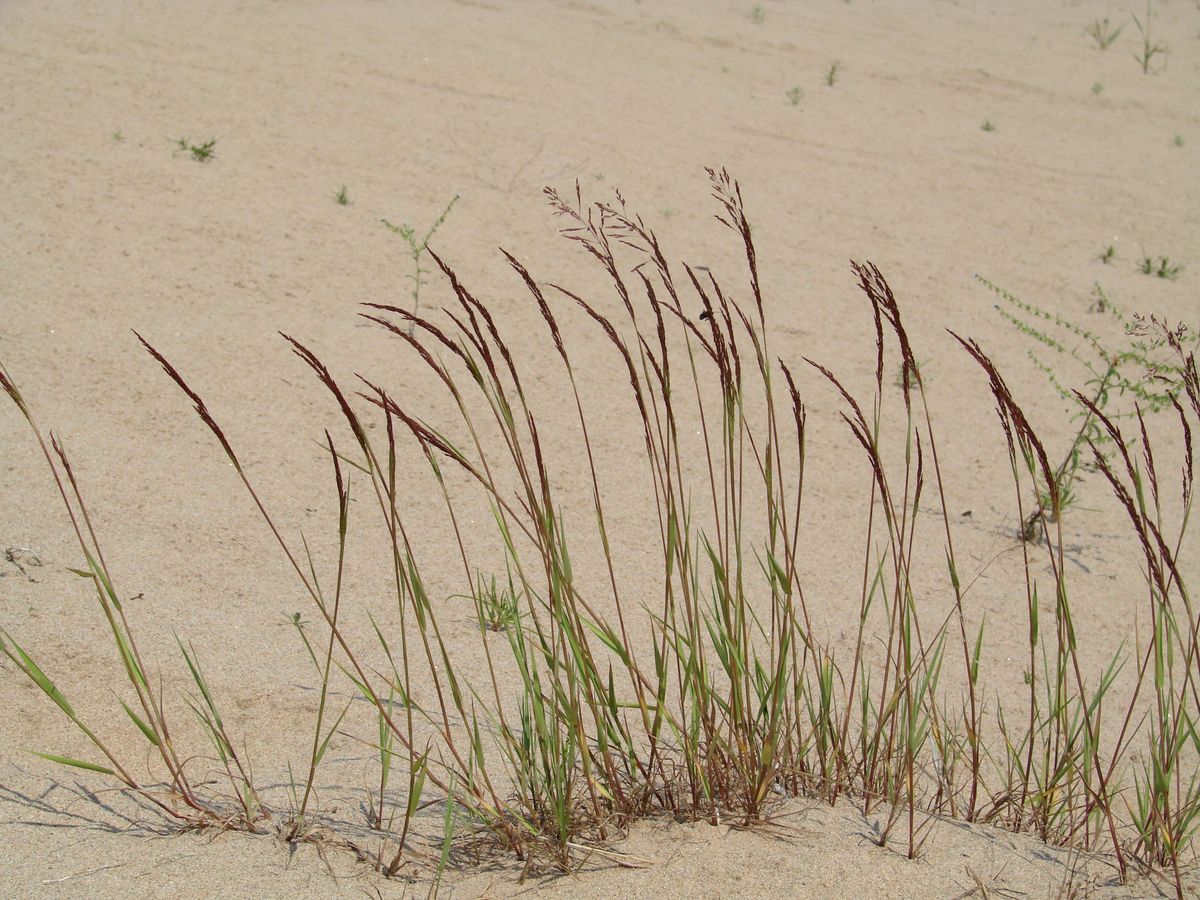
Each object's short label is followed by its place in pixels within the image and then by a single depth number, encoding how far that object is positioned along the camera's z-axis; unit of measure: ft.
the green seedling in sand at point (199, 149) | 15.78
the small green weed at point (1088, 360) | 12.99
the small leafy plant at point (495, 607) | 8.59
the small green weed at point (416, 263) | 13.43
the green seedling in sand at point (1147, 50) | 27.50
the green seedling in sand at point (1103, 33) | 29.40
